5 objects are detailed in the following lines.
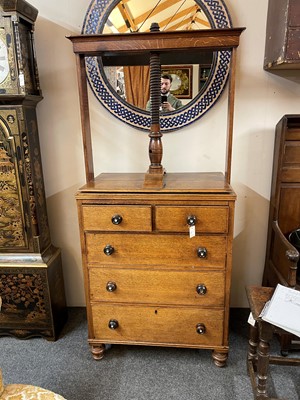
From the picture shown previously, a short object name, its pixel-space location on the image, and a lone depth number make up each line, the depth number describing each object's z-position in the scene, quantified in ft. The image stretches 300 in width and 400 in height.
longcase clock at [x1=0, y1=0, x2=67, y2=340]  5.15
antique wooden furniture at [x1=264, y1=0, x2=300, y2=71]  4.51
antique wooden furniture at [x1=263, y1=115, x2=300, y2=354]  5.50
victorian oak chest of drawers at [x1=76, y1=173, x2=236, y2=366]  4.89
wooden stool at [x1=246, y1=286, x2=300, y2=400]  4.34
